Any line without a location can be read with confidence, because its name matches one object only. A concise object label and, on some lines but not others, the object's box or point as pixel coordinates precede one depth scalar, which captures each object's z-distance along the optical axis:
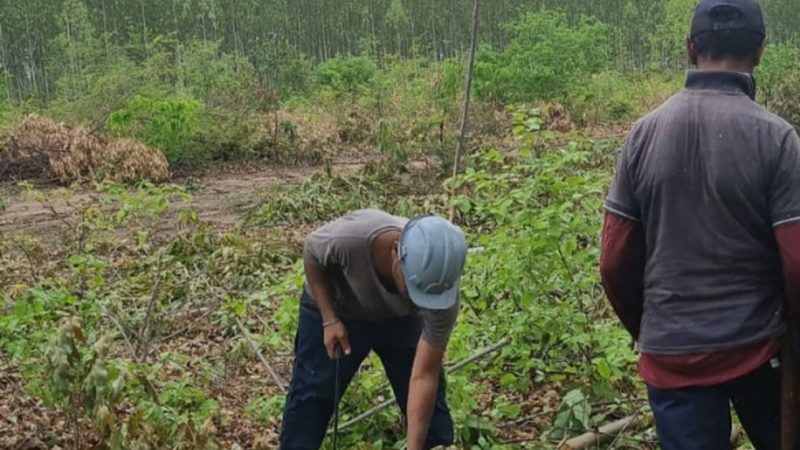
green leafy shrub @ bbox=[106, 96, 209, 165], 17.33
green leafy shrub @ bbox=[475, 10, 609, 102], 20.70
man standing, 2.13
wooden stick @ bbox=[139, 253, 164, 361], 5.04
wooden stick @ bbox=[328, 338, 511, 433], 3.89
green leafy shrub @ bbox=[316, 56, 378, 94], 28.59
